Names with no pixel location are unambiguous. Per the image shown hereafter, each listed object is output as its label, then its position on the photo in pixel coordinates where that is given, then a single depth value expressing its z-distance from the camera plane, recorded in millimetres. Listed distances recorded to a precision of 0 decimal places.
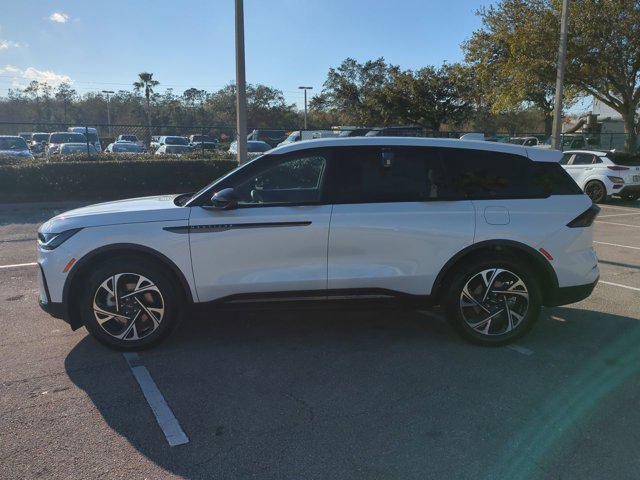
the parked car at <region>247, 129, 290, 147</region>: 32653
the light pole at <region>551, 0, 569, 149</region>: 15445
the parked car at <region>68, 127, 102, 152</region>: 23227
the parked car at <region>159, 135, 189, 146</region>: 33484
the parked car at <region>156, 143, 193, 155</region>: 25797
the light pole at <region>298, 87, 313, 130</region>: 48625
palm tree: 67125
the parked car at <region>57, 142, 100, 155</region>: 20769
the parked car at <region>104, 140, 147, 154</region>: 27625
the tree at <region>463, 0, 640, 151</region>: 20422
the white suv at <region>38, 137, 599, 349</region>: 4203
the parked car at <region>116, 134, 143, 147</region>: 40909
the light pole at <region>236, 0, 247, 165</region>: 10805
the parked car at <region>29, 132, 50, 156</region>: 28373
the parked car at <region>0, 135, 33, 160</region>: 18891
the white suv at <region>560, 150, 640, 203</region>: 14758
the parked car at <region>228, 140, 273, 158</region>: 23306
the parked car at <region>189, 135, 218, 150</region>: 27903
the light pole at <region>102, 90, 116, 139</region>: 65394
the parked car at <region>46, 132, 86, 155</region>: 24647
